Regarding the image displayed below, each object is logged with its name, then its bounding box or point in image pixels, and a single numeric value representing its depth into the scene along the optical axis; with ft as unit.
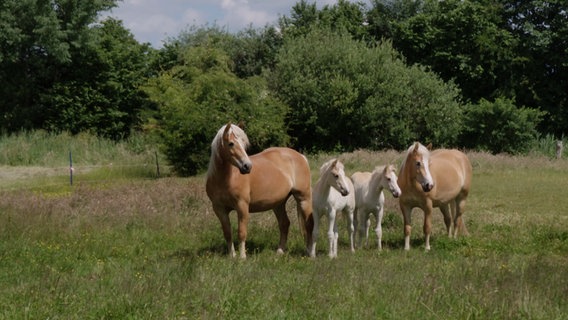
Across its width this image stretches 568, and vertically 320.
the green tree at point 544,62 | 138.41
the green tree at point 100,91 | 129.70
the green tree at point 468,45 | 140.56
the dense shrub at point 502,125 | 118.11
